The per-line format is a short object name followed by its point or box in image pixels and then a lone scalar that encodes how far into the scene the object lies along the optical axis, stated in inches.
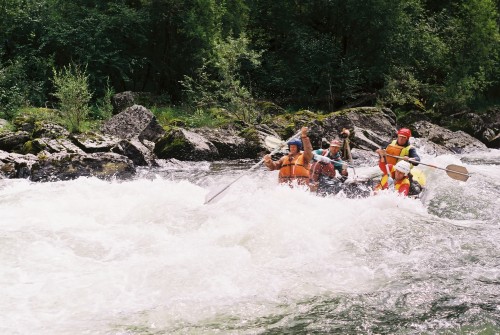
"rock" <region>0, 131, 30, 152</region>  418.4
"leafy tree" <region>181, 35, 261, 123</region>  612.7
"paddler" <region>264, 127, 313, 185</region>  311.0
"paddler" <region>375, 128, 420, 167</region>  345.1
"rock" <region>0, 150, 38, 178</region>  360.2
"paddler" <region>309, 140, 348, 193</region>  305.4
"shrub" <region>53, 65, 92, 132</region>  461.4
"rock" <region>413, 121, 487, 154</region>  623.5
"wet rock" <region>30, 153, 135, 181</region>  356.8
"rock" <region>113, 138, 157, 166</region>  440.0
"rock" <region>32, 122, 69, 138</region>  437.4
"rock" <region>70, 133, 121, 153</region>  424.2
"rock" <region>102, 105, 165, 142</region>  506.3
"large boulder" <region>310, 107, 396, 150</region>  534.0
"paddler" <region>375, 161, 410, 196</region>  289.4
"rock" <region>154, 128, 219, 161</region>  469.4
